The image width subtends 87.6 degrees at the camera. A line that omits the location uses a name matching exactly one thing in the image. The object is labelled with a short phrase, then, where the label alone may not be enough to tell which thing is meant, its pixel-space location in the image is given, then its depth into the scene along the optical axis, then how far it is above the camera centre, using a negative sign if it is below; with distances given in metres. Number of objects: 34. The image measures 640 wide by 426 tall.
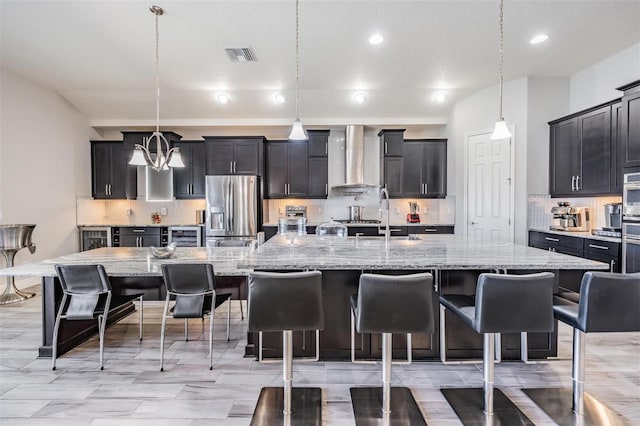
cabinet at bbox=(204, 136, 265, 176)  6.07 +0.97
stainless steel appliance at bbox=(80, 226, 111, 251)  6.03 -0.51
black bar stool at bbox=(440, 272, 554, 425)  1.77 -0.51
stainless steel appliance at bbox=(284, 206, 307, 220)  6.28 -0.05
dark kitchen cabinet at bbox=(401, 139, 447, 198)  6.18 +0.72
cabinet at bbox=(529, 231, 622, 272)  3.50 -0.46
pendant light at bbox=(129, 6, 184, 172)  3.21 +0.50
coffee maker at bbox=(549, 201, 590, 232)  4.43 -0.13
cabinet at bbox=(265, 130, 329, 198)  6.21 +0.68
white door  4.95 +0.31
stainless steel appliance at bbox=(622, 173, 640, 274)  3.29 -0.18
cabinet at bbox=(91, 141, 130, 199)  6.22 +0.73
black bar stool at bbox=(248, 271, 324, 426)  1.83 -0.51
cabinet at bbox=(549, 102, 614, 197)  3.98 +0.70
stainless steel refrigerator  5.72 +0.01
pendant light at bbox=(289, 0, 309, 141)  2.99 +0.69
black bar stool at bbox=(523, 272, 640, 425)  1.73 -0.58
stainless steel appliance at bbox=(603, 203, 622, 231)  3.72 -0.10
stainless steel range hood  6.17 +0.98
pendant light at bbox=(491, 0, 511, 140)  2.75 +0.64
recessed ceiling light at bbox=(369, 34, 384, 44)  3.77 +1.94
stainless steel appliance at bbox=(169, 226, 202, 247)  5.95 -0.47
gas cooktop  6.06 -0.24
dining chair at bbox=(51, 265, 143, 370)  2.51 -0.64
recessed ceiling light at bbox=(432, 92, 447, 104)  5.47 +1.84
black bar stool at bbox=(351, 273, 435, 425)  1.79 -0.52
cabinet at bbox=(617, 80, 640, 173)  3.44 +0.84
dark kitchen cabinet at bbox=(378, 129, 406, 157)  6.12 +1.20
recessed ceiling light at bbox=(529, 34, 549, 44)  3.77 +1.93
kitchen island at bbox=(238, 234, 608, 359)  2.37 -0.63
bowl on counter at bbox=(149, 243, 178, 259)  3.01 -0.40
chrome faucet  2.92 -0.01
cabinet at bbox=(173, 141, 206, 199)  6.25 +0.67
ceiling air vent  4.05 +1.93
